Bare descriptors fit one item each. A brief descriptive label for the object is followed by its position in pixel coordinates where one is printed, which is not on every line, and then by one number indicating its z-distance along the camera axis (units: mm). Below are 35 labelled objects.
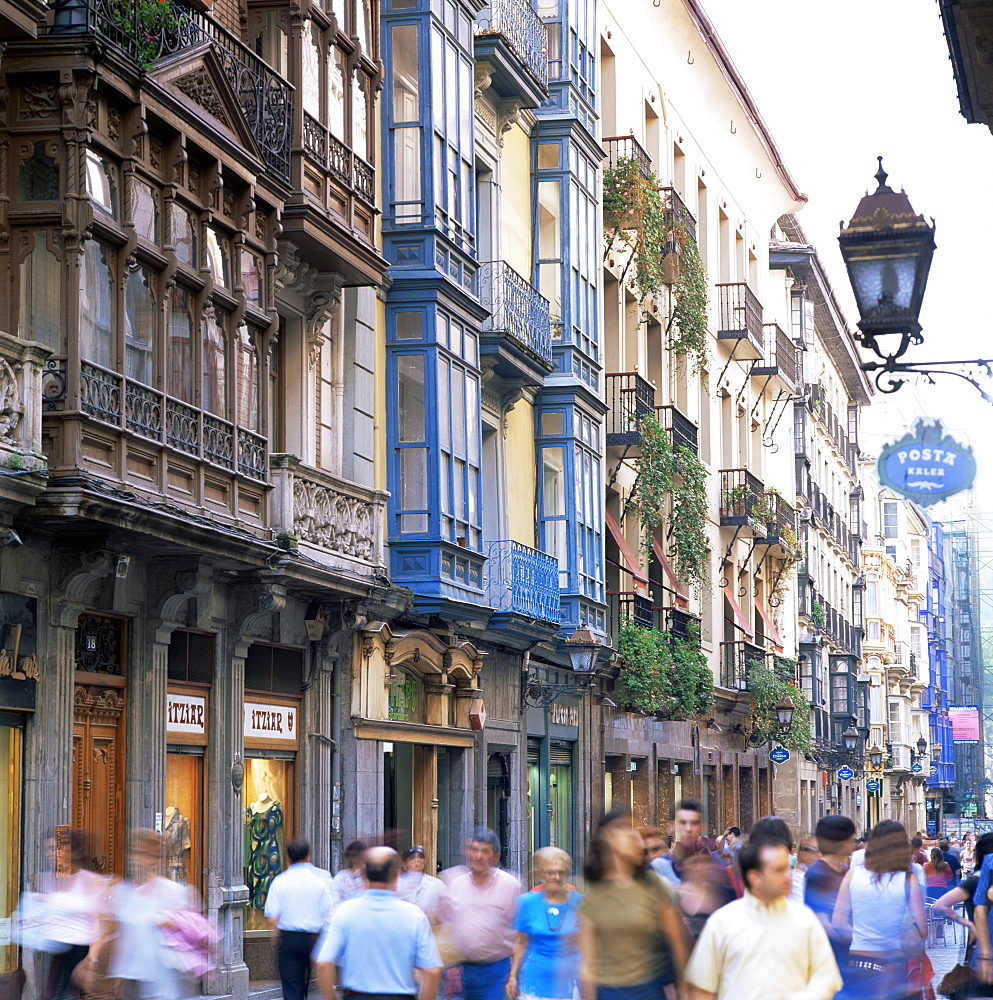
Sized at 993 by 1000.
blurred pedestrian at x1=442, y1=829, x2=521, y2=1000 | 11453
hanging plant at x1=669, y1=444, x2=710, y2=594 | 35938
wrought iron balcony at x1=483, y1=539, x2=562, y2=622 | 25750
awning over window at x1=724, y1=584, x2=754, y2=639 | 43034
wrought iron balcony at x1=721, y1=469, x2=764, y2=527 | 42219
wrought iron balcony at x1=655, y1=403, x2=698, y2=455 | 36062
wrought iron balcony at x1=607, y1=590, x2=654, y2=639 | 33031
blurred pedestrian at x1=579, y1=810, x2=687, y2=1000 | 8719
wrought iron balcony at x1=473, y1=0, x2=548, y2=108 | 26609
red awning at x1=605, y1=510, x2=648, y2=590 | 33141
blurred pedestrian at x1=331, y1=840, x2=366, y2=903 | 14352
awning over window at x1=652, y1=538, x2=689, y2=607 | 35719
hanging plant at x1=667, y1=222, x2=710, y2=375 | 36719
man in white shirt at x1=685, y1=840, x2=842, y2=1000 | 7762
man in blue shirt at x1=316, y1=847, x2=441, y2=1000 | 9328
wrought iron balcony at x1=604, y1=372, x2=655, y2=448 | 33250
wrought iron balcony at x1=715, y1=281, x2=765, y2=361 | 44125
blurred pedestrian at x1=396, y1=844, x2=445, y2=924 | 13977
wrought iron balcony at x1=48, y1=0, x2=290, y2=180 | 15797
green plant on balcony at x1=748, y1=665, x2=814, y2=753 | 42938
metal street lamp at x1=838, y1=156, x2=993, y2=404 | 9617
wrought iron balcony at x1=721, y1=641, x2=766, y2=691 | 42625
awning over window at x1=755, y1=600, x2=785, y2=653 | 46788
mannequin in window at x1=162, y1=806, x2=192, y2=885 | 17891
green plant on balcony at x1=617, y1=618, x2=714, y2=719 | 32094
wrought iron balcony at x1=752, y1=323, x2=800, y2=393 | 48000
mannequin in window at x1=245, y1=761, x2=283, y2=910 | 19844
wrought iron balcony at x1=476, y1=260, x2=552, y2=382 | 26203
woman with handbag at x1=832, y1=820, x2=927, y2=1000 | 10195
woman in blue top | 10312
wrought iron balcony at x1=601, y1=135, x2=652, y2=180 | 34562
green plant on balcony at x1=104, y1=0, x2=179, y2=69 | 16234
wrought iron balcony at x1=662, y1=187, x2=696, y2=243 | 36250
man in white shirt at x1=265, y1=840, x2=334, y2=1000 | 14109
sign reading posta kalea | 11094
